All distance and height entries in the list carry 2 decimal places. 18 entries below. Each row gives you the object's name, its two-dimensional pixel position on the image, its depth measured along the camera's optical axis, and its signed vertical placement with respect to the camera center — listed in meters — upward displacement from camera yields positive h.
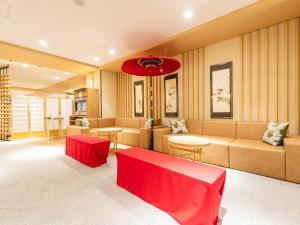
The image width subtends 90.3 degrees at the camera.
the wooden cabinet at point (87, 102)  5.87 +0.35
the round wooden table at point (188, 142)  2.19 -0.49
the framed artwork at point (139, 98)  5.62 +0.47
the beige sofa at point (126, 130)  4.12 -0.62
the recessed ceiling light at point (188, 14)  2.69 +1.78
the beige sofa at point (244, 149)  2.25 -0.69
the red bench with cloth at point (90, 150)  2.96 -0.81
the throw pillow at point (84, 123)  5.07 -0.41
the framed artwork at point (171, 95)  4.58 +0.48
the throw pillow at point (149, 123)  4.28 -0.38
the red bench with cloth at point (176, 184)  1.32 -0.79
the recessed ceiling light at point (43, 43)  3.72 +1.75
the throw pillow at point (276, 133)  2.54 -0.42
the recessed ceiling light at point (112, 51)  4.31 +1.77
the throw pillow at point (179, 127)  3.92 -0.45
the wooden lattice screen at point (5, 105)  5.72 +0.25
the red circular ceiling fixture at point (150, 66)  2.78 +0.91
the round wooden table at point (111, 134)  3.84 -0.71
